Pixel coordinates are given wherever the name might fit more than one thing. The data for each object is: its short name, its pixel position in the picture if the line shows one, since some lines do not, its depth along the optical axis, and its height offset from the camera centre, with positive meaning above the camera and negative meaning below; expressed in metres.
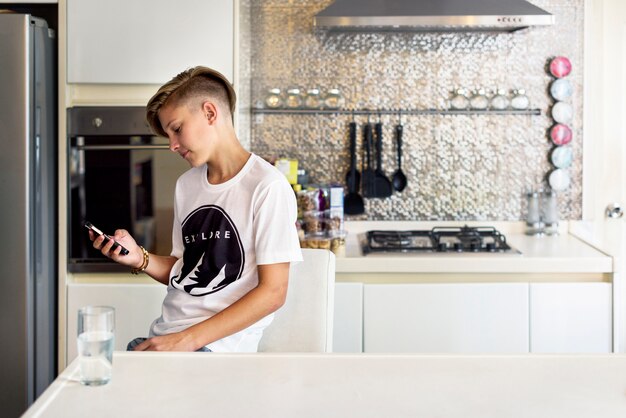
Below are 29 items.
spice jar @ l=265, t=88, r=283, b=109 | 3.48 +0.36
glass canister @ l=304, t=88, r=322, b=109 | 3.48 +0.36
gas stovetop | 3.00 -0.20
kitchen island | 1.30 -0.33
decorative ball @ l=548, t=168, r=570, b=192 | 3.49 +0.03
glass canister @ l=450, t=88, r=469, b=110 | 3.48 +0.36
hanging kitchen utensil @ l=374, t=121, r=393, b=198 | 3.49 +0.04
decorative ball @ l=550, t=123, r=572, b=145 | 3.46 +0.21
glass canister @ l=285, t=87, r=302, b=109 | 3.48 +0.36
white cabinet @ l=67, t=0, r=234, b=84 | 2.91 +0.52
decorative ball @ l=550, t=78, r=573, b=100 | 3.43 +0.40
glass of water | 1.41 -0.27
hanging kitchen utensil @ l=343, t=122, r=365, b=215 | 3.51 -0.04
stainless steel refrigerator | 2.80 -0.06
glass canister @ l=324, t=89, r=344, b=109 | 3.47 +0.36
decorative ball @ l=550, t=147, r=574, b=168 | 3.47 +0.12
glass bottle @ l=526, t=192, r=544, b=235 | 3.45 -0.10
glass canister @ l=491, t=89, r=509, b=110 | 3.46 +0.35
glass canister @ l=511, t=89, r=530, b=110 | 3.45 +0.35
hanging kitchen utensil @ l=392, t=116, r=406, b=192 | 3.50 +0.04
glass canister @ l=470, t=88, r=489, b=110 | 3.47 +0.35
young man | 1.95 -0.11
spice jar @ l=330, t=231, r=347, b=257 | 2.95 -0.20
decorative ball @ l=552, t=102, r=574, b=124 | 3.45 +0.30
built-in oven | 2.93 +0.05
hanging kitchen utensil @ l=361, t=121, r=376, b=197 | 3.50 +0.07
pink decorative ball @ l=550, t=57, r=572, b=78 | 3.43 +0.48
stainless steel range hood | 3.04 +0.62
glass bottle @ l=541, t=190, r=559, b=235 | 3.42 -0.10
